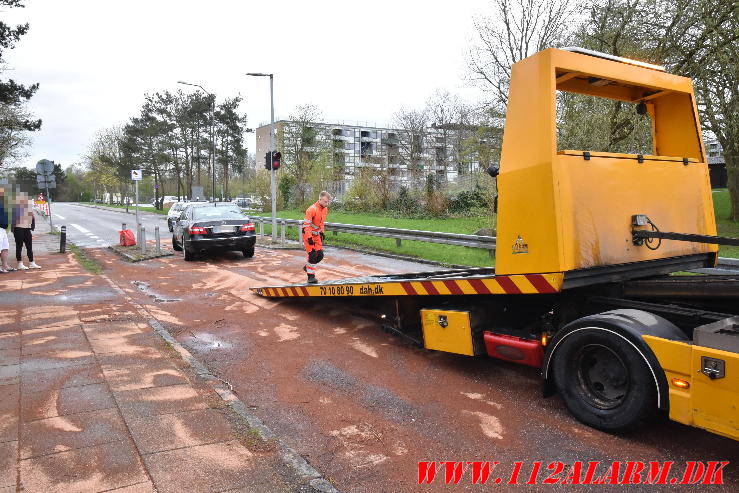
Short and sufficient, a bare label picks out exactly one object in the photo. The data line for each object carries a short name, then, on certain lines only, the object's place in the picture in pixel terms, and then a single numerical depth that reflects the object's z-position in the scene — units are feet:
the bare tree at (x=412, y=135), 159.94
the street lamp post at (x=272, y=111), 60.64
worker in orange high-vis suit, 29.78
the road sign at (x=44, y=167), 61.87
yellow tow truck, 11.17
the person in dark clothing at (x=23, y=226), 40.47
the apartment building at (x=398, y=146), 136.28
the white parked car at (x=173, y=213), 89.55
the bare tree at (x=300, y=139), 150.51
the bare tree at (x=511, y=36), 79.44
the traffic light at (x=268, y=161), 60.44
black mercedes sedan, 46.57
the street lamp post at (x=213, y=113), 157.09
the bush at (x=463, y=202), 94.79
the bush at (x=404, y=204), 97.18
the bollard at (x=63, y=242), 53.47
